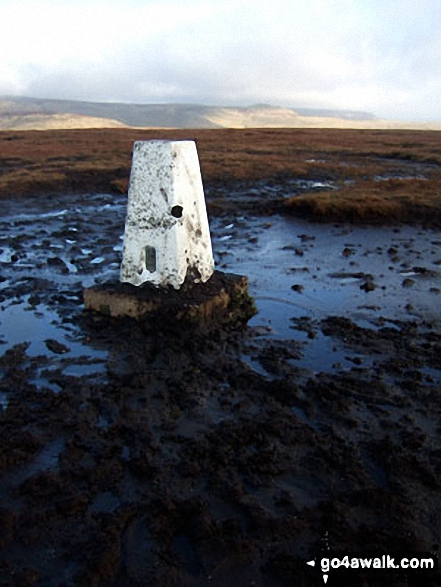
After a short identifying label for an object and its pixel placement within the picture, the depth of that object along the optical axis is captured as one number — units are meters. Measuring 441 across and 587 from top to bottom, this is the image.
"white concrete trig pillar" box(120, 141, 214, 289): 8.18
